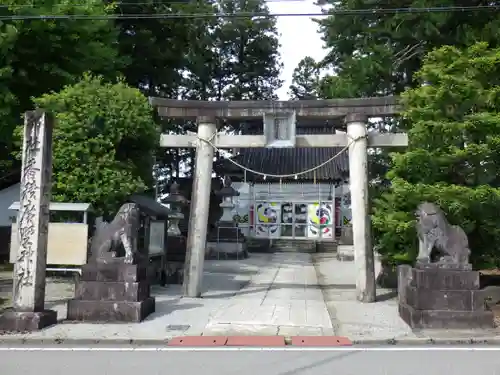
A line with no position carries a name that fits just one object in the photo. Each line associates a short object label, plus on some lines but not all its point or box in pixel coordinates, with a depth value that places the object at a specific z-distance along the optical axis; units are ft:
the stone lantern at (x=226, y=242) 82.07
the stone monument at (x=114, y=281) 32.12
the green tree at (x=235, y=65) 126.52
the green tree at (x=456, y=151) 34.99
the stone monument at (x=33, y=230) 30.01
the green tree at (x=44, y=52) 50.62
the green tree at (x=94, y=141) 47.32
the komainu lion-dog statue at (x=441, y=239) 32.04
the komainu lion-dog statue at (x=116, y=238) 33.71
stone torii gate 39.88
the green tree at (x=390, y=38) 45.29
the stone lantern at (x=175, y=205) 65.41
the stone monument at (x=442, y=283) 30.37
